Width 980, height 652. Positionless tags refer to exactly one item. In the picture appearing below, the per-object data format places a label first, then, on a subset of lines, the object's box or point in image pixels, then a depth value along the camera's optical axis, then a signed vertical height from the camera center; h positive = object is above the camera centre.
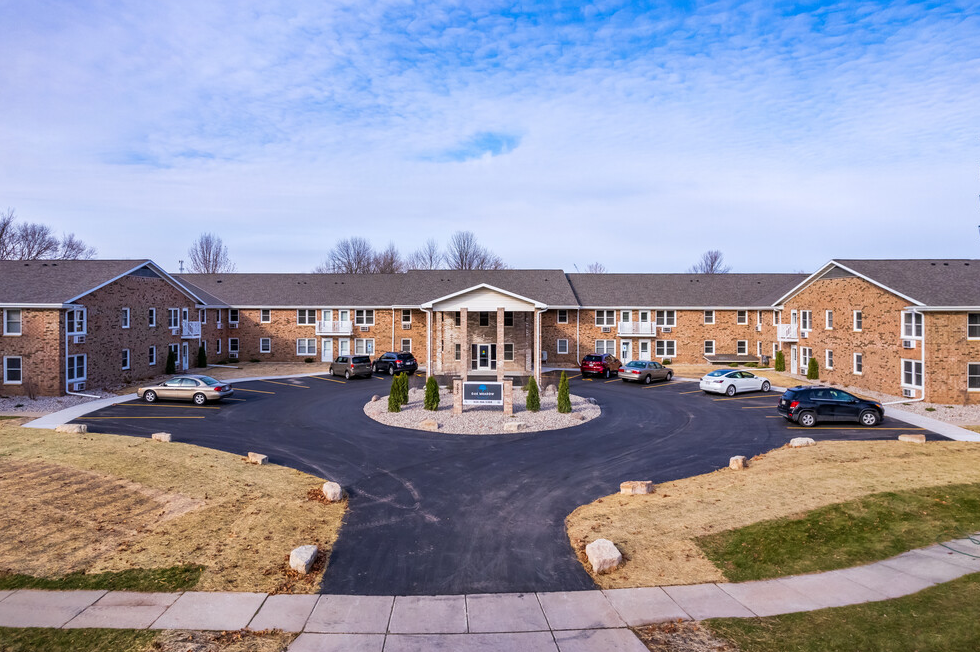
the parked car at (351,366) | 37.25 -2.59
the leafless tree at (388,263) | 88.75 +10.90
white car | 30.34 -3.10
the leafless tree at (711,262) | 115.91 +13.95
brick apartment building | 27.91 +0.57
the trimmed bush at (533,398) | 24.31 -3.17
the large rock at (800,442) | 18.25 -3.90
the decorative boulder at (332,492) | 12.77 -3.87
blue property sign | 23.91 -2.88
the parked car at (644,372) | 35.41 -2.93
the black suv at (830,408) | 22.36 -3.40
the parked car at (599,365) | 39.03 -2.70
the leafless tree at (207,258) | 89.50 +11.88
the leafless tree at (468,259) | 86.94 +11.13
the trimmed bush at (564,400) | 23.78 -3.17
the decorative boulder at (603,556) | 9.27 -3.96
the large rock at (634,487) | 13.34 -3.95
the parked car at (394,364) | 40.19 -2.65
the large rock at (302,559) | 9.08 -3.89
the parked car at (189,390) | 26.88 -3.04
